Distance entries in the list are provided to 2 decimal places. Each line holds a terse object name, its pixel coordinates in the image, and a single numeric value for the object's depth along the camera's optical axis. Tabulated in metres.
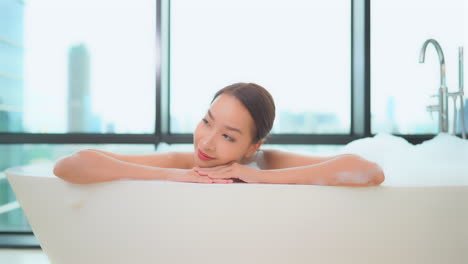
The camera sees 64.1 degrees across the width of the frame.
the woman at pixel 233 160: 0.85
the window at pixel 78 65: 2.10
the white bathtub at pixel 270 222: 0.85
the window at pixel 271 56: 2.22
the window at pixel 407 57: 2.13
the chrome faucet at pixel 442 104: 1.75
